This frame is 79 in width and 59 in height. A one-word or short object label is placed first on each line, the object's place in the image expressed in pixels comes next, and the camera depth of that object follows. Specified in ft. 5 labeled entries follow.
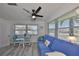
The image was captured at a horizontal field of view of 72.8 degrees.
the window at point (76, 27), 6.06
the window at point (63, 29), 7.62
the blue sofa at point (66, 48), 3.70
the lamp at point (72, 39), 5.69
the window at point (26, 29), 15.85
